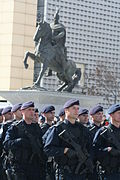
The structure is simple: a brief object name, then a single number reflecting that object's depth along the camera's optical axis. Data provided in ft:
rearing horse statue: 72.29
